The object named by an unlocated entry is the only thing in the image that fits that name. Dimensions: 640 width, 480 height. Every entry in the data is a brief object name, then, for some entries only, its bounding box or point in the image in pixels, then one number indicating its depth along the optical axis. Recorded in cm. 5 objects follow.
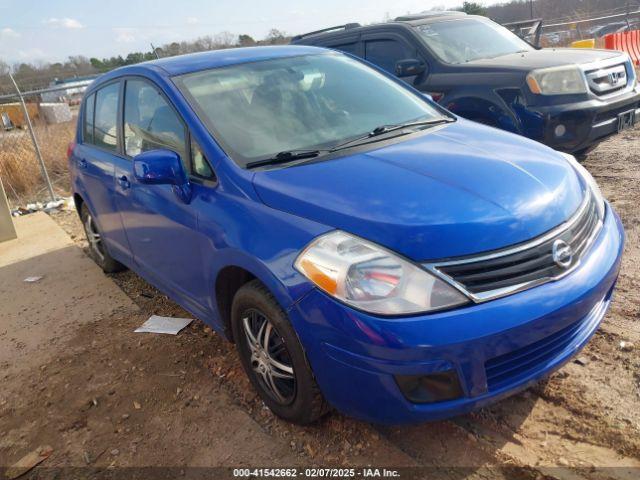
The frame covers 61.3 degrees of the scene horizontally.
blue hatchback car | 202
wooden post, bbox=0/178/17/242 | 682
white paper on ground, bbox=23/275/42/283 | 536
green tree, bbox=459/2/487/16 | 3108
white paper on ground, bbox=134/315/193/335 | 384
